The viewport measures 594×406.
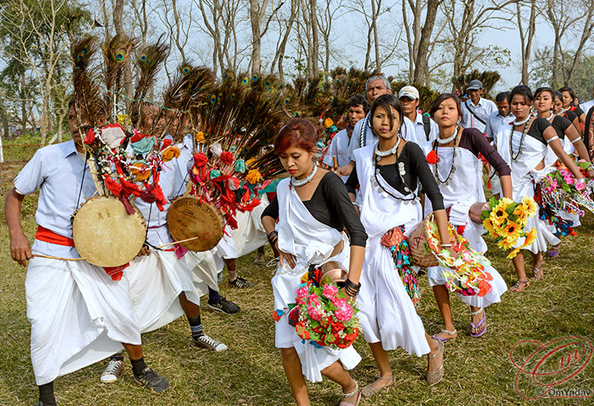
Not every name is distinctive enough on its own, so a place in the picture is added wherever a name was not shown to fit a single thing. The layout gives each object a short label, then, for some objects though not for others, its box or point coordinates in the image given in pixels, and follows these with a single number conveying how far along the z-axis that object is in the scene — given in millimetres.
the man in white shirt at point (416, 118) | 5137
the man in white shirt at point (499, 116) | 7345
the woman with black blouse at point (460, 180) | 3973
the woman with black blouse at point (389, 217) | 3229
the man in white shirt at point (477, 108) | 9047
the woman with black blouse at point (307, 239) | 2787
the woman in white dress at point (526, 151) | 5320
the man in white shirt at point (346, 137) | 5574
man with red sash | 3221
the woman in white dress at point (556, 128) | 5734
